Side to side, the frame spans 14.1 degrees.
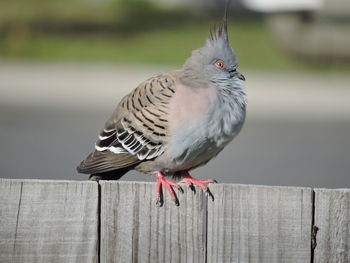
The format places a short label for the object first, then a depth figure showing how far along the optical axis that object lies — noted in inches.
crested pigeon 288.0
